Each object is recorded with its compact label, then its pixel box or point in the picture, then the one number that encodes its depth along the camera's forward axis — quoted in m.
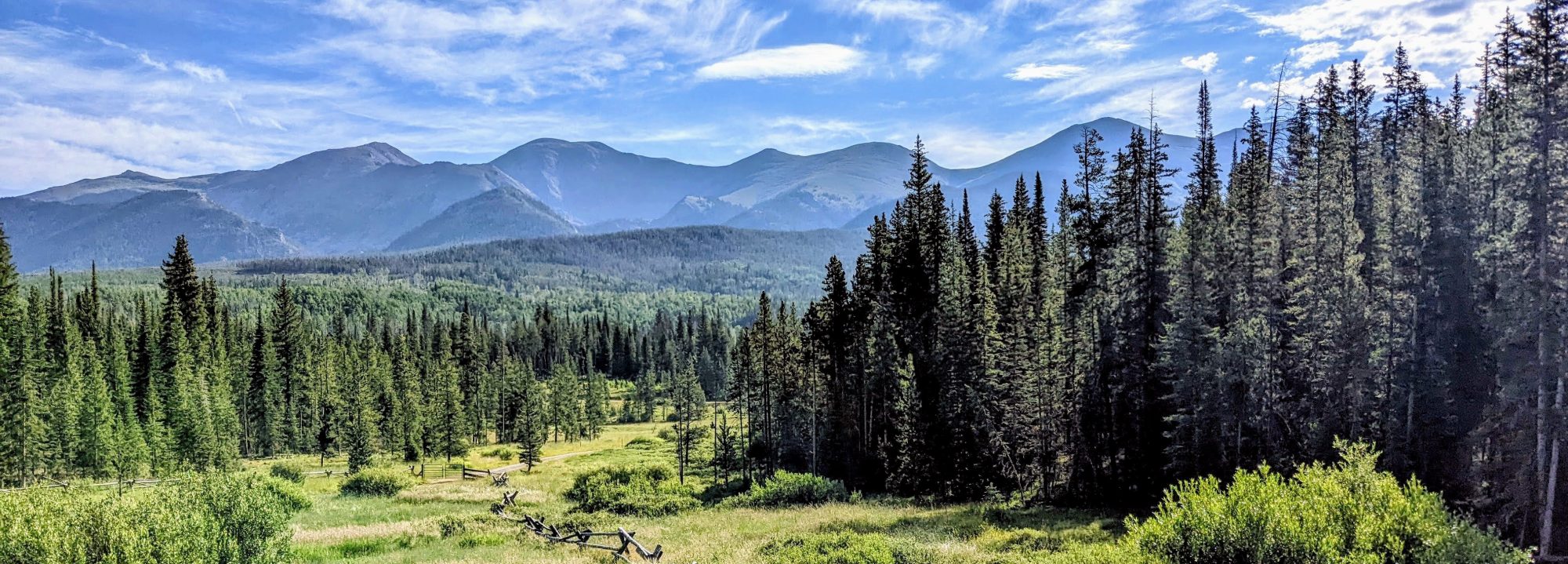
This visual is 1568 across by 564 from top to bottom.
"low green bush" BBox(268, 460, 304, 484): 51.72
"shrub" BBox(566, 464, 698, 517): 41.06
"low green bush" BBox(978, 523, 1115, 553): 27.20
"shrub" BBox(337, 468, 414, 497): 51.94
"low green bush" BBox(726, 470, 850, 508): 42.75
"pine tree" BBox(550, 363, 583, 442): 102.75
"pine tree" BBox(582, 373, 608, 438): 106.56
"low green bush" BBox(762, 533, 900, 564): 22.02
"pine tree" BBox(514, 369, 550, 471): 73.06
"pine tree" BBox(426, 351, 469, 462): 78.56
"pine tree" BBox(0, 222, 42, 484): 52.16
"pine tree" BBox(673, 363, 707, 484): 106.94
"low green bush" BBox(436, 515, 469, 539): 31.55
